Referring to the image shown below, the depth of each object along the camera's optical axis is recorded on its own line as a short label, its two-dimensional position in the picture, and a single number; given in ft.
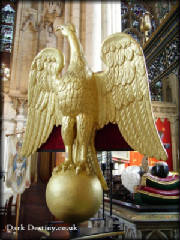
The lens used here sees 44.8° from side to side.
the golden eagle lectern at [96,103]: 3.96
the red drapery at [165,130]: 23.76
